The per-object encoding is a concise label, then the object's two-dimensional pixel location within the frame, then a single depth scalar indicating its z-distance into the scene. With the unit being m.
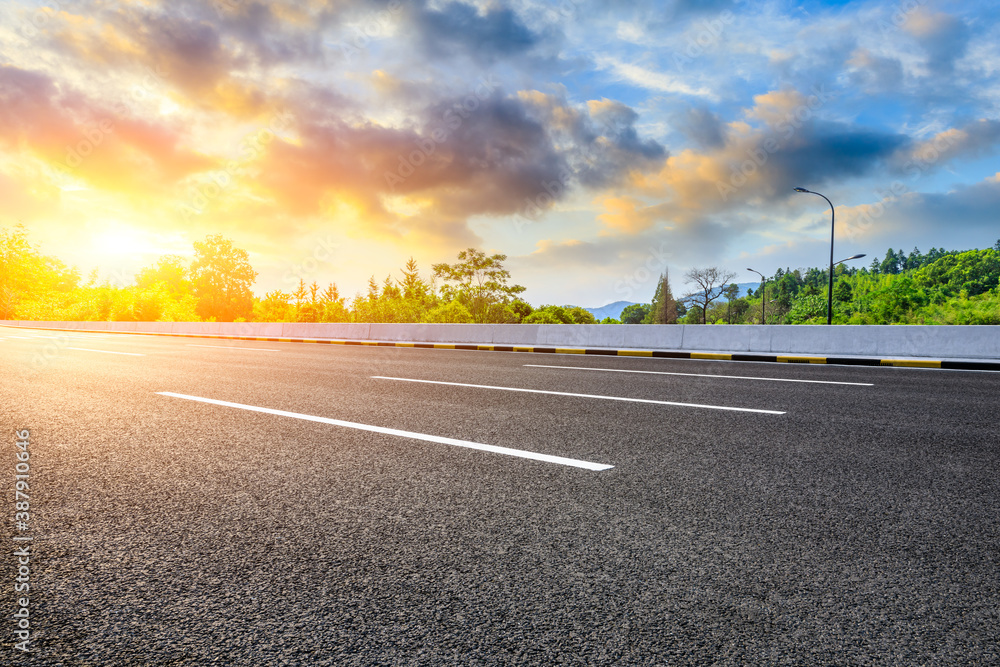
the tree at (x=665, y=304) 131.38
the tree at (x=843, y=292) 135.82
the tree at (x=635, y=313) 162.50
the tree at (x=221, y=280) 93.75
